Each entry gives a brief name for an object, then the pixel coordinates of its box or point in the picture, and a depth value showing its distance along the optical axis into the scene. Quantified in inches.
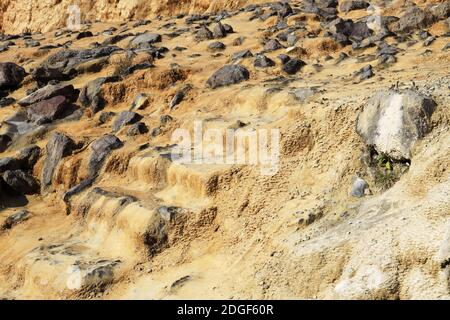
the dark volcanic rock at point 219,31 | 643.5
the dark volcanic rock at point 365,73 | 401.7
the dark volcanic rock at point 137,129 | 447.2
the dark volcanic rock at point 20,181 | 443.2
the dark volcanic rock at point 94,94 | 526.8
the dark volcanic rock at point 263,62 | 495.2
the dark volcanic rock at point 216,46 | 597.0
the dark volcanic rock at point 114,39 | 704.4
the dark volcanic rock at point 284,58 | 502.3
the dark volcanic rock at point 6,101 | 570.6
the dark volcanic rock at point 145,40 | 659.4
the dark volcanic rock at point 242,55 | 527.8
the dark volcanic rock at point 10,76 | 604.1
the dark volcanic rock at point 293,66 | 484.6
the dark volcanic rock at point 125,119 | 468.8
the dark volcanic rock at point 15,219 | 402.6
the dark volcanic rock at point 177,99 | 476.7
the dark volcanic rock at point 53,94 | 546.3
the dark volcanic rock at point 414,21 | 536.7
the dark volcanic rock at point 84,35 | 789.9
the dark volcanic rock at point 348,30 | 540.0
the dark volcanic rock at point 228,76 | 474.3
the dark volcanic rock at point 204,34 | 644.9
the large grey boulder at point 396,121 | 264.7
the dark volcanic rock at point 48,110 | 518.9
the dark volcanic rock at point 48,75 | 591.2
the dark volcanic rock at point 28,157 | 467.2
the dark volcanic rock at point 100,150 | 425.1
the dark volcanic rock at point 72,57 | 604.7
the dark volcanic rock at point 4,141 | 496.0
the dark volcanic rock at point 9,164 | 456.4
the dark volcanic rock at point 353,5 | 650.8
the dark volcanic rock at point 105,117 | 504.7
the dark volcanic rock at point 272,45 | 549.5
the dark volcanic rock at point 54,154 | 450.9
